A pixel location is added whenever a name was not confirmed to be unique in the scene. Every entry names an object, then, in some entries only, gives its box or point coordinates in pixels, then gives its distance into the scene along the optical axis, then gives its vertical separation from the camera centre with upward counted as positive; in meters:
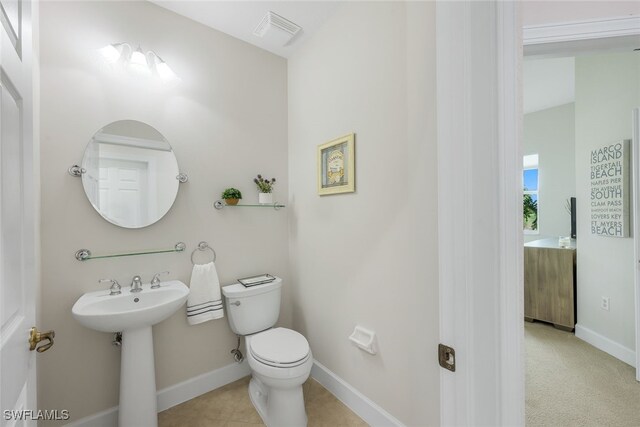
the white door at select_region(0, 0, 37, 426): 0.57 +0.00
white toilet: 1.44 -0.81
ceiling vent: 1.77 +1.32
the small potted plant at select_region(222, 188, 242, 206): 1.89 +0.13
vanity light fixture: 1.52 +0.93
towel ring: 1.82 -0.23
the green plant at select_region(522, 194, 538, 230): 4.02 -0.01
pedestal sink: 1.34 -0.71
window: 4.01 +0.24
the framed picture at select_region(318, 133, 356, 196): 1.64 +0.32
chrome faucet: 1.54 -0.41
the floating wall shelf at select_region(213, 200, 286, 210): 1.91 +0.07
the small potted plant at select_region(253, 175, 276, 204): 2.04 +0.19
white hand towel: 1.73 -0.55
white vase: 2.04 +0.12
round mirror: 1.51 +0.25
